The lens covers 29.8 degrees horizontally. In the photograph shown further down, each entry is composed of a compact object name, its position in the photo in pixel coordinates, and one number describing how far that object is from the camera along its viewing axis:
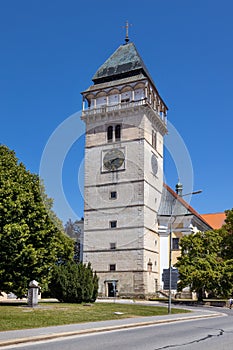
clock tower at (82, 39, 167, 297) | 54.97
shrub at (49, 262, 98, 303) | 34.59
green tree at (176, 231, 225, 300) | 44.03
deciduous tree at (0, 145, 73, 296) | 28.34
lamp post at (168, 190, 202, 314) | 29.25
